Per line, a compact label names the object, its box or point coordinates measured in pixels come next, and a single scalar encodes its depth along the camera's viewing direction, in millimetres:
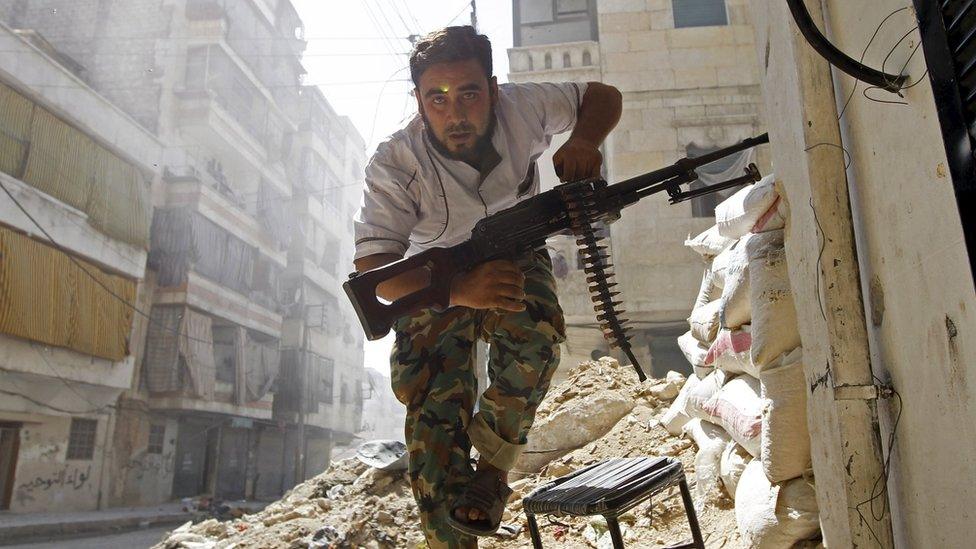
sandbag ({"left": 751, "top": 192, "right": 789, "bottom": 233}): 2330
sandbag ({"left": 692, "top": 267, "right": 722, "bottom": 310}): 3586
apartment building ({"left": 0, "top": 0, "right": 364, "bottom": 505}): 18000
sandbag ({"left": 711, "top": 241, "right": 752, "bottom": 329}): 2609
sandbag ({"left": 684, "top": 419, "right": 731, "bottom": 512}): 2961
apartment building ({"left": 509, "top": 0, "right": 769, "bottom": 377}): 9594
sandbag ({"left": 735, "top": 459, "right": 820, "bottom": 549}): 2038
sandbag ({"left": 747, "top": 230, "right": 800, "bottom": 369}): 2230
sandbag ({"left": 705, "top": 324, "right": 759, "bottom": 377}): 2776
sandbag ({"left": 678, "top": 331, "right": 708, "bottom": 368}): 3850
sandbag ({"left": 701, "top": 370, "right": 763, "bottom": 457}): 2596
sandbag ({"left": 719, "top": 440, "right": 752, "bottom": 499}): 2715
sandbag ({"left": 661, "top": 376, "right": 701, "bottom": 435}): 3809
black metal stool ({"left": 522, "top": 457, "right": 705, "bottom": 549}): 1645
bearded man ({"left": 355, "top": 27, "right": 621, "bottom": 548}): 1722
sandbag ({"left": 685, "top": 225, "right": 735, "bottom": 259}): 3510
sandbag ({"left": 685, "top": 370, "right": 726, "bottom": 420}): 3250
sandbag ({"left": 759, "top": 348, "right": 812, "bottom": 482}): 2076
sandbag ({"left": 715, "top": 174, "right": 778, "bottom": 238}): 2338
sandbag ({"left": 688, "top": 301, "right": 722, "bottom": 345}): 3473
